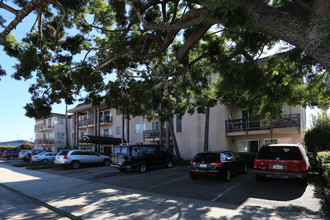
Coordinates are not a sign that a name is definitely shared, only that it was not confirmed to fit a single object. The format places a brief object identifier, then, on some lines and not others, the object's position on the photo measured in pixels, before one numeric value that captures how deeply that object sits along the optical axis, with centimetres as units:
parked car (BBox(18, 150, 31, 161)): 3362
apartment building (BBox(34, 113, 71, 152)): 4812
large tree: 557
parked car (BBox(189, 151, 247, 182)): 1113
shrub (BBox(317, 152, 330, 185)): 685
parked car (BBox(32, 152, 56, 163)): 2786
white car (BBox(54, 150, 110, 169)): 2056
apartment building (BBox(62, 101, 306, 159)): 1808
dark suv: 1577
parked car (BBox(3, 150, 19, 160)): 4325
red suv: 962
